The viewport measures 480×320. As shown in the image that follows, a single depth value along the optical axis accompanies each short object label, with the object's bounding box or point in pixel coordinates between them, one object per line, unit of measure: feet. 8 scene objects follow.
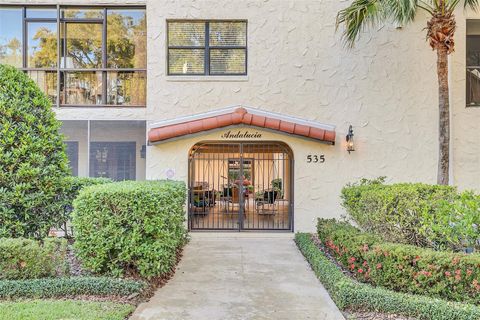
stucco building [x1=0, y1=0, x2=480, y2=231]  34.65
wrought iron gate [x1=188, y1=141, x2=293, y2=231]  35.68
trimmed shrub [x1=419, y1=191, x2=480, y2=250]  17.69
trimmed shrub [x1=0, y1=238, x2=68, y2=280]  18.63
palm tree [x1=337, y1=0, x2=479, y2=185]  28.02
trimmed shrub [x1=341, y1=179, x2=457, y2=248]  19.88
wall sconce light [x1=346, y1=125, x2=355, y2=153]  33.96
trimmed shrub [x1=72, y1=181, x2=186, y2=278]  18.94
